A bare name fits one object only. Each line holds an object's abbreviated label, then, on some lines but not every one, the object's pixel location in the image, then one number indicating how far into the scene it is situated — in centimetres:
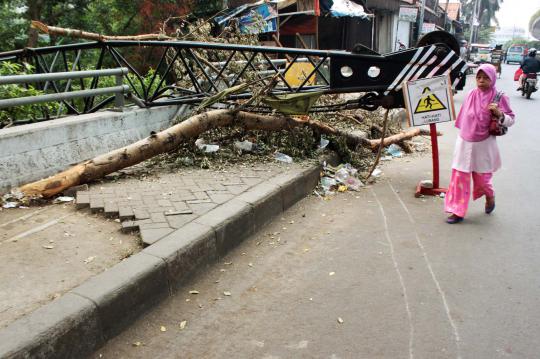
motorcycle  1691
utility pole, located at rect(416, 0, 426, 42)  2139
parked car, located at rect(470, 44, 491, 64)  4488
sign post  562
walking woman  466
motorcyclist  1712
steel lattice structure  600
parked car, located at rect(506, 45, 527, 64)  5442
